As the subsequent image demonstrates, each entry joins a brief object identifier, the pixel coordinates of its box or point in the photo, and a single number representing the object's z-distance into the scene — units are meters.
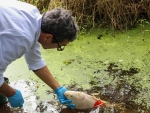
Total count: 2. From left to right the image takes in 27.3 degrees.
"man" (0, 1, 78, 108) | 1.76
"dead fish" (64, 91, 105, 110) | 2.41
